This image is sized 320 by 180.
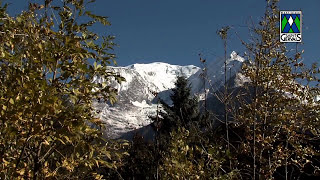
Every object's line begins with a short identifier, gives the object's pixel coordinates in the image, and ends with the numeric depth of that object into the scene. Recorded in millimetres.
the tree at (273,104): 5793
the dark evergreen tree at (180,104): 26641
